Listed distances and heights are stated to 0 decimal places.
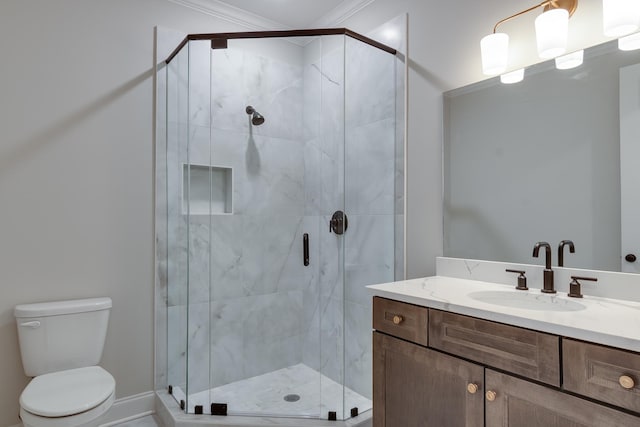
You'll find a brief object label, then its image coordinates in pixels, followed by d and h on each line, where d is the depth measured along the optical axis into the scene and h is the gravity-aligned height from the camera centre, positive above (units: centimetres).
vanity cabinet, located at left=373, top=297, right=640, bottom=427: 98 -50
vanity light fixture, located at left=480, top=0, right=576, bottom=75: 146 +77
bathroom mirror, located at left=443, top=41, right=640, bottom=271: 142 +25
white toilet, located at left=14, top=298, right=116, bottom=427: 153 -72
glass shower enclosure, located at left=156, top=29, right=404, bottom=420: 223 +11
